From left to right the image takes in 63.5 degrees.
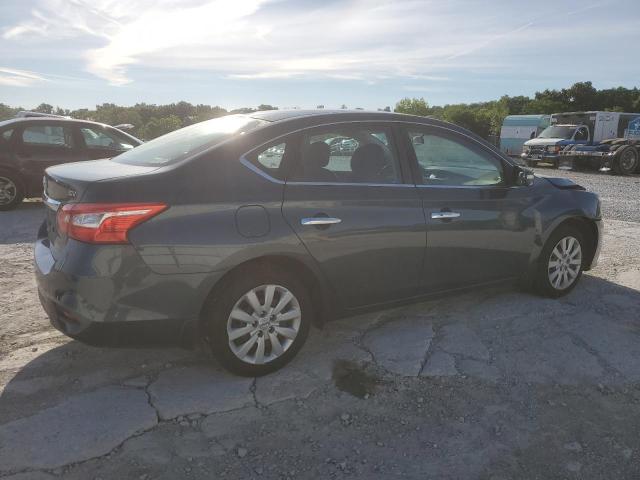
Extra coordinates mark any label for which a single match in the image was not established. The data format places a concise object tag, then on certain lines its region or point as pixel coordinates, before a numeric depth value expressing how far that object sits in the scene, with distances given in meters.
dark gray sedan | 2.65
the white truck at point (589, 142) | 18.14
